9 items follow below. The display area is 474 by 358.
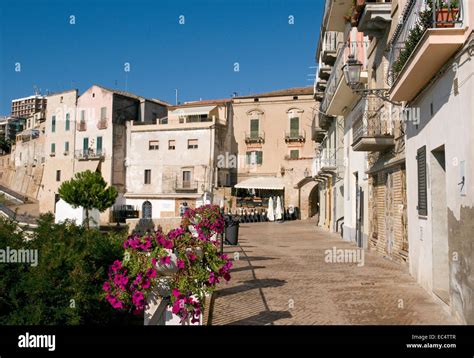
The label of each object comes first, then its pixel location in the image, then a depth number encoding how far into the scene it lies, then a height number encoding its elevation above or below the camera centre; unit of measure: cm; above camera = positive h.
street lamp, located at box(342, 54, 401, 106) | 1239 +335
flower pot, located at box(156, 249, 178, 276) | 550 -67
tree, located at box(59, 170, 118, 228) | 3841 +109
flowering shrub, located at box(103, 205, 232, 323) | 528 -72
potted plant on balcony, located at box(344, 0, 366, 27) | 1382 +562
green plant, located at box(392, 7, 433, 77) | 740 +284
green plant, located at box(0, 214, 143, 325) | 590 -97
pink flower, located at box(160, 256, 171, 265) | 544 -58
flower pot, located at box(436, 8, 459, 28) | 676 +260
